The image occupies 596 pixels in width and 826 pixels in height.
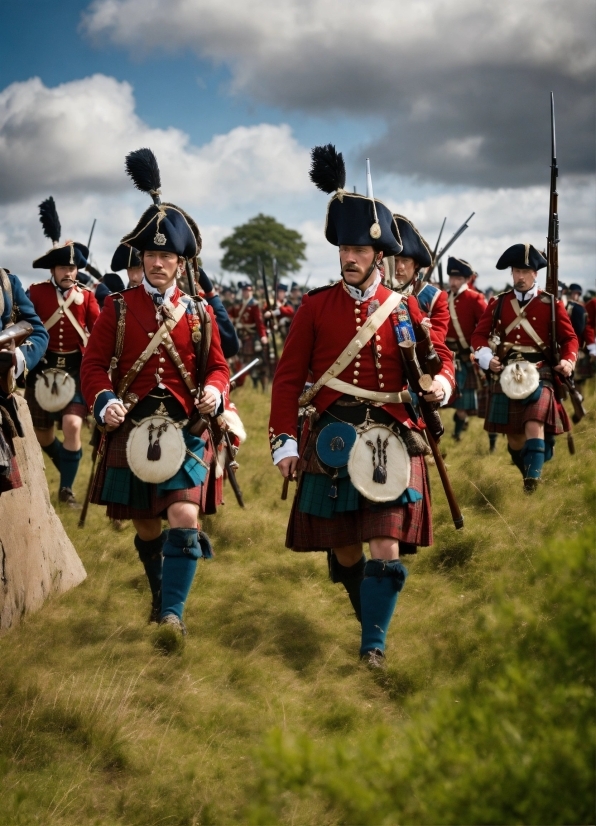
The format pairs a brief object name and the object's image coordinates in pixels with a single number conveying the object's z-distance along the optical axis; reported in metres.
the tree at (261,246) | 84.44
